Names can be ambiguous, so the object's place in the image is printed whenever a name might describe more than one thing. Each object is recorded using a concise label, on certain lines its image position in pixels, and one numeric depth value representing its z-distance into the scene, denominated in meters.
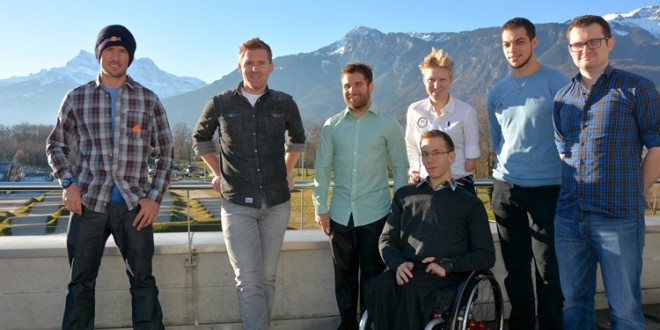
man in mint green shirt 3.30
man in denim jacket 3.15
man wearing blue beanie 2.97
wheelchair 2.52
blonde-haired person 3.31
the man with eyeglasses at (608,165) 2.63
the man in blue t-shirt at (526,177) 3.18
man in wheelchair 2.65
